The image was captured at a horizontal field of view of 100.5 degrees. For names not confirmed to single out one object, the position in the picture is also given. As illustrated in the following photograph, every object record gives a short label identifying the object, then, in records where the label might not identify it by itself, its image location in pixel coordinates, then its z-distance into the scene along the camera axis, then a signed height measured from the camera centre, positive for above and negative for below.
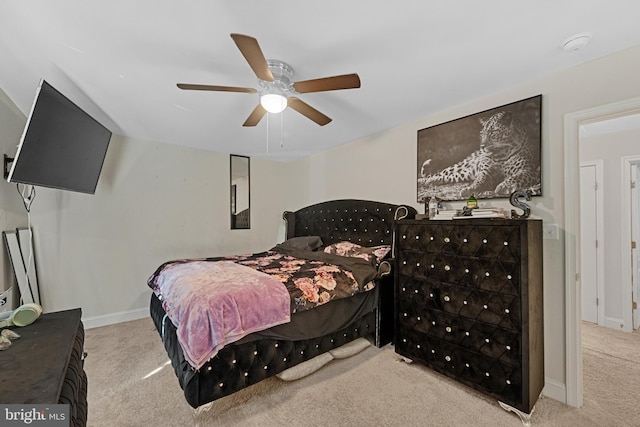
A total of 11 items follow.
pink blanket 1.70 -0.65
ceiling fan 1.46 +0.88
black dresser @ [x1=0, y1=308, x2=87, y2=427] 0.78 -0.51
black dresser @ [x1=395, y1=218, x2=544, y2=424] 1.82 -0.69
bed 1.79 -0.93
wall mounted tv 1.71 +0.53
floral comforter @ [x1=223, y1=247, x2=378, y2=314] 2.19 -0.55
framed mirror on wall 4.52 +0.39
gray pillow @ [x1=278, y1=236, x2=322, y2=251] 3.81 -0.41
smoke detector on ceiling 1.66 +1.11
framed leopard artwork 2.19 +0.56
